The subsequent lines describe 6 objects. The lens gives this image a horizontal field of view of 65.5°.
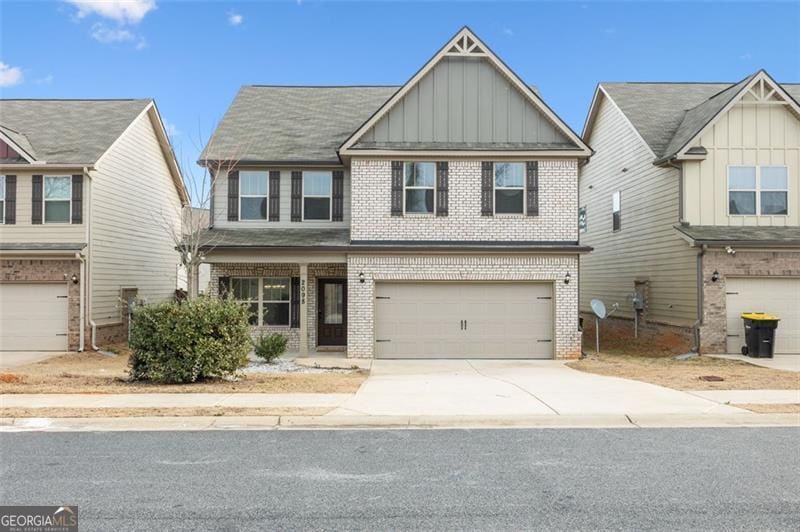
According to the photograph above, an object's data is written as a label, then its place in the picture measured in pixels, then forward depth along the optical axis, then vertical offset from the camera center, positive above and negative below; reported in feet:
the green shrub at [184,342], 38.73 -4.38
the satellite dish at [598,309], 59.82 -3.41
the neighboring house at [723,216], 57.82 +5.76
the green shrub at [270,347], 51.26 -6.17
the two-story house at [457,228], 57.11 +4.25
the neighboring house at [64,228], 61.26 +4.56
